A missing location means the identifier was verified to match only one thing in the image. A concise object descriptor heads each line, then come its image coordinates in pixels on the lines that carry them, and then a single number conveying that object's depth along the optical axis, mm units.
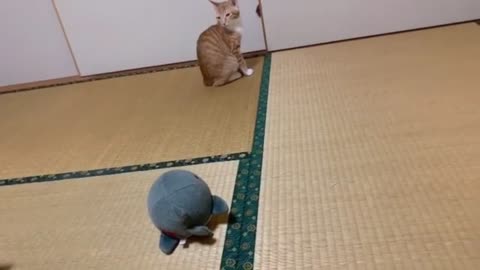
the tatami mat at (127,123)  1878
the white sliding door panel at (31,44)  3025
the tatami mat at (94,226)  1267
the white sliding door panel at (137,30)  2908
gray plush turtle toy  1214
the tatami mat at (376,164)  1140
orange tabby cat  2480
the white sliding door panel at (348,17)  2719
